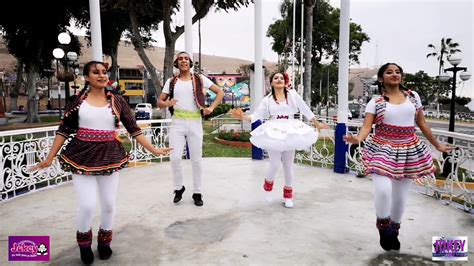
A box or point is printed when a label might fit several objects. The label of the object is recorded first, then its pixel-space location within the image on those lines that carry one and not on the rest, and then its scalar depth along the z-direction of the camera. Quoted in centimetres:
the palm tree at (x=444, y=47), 4519
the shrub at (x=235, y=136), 1292
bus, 5944
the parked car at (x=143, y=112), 2712
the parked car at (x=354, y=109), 3216
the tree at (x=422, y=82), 5341
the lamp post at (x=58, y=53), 1089
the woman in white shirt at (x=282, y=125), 427
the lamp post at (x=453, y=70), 942
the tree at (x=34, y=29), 1747
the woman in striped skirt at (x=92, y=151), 281
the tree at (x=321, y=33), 2734
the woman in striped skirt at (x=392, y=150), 302
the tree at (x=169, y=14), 1213
